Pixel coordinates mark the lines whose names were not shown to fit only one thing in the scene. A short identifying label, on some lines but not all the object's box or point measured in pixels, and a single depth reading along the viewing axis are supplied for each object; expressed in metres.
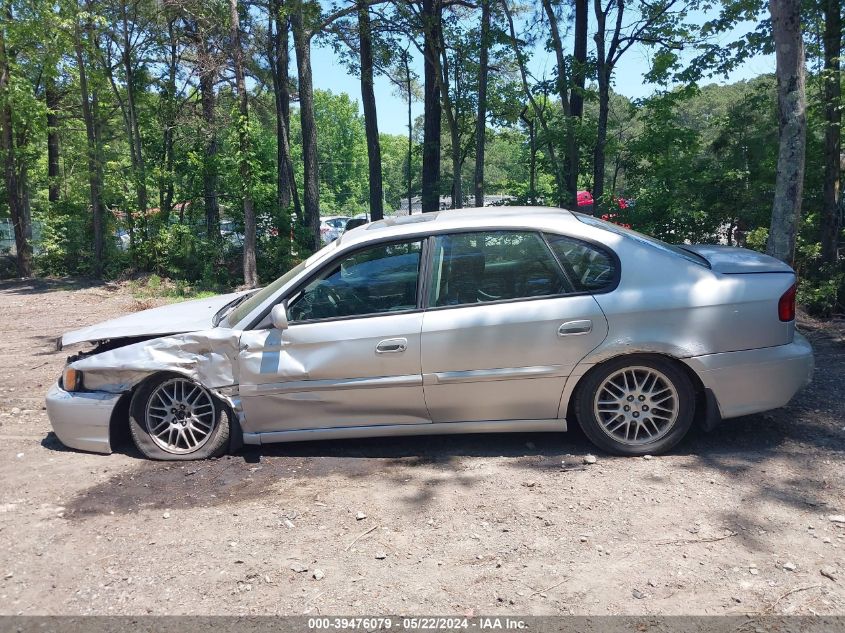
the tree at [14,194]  17.45
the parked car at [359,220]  23.45
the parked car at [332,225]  26.83
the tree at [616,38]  12.68
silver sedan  4.41
